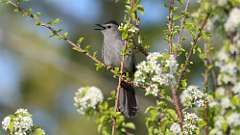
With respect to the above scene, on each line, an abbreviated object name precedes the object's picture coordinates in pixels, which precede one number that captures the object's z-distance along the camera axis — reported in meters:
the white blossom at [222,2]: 5.25
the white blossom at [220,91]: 5.22
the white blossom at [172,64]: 6.10
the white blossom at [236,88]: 5.18
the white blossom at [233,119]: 5.19
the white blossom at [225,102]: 5.21
